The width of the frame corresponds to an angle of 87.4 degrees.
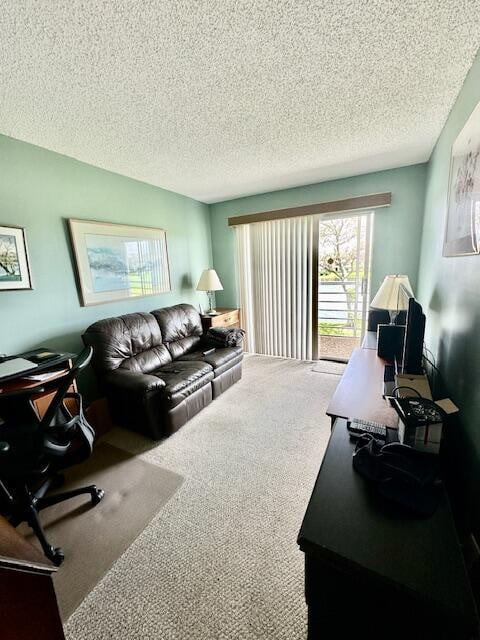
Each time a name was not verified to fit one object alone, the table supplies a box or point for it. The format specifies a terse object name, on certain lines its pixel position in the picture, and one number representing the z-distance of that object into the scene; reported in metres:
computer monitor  1.47
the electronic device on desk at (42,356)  1.92
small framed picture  1.96
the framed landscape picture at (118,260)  2.51
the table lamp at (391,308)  2.00
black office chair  1.27
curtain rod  2.99
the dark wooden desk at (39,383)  1.60
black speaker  1.99
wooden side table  3.63
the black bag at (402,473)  0.79
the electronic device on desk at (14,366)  1.66
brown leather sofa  2.15
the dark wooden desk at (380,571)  0.59
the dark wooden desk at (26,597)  0.54
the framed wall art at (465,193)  1.18
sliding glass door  3.37
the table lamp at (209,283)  3.78
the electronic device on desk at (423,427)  0.94
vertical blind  3.59
